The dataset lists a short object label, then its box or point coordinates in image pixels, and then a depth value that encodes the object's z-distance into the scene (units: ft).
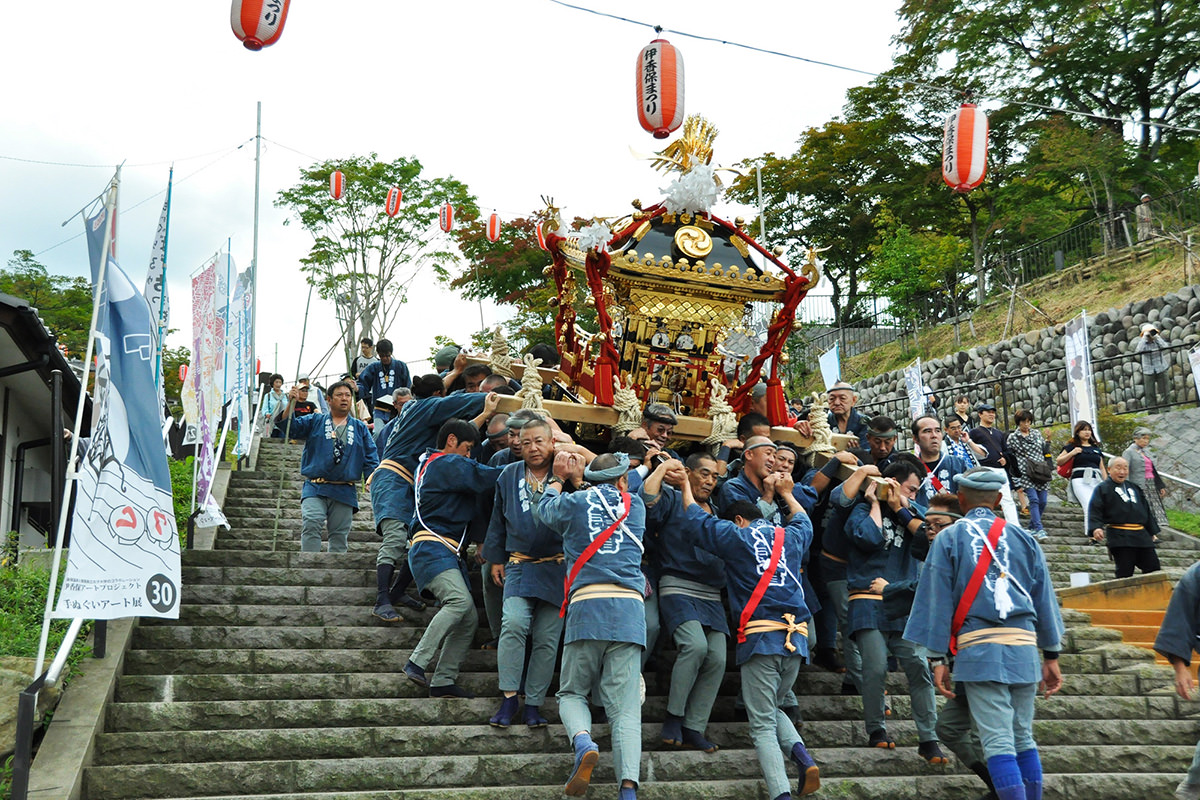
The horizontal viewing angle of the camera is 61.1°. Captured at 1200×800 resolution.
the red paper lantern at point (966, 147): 40.24
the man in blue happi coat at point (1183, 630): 18.94
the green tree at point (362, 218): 85.61
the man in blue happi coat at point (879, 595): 20.92
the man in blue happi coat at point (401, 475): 23.97
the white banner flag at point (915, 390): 48.00
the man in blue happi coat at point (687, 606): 20.11
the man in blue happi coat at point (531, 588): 19.92
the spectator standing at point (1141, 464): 36.65
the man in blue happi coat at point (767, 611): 18.57
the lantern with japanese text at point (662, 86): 38.14
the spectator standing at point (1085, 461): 40.01
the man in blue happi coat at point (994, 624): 16.92
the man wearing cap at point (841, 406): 30.04
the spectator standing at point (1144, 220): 72.43
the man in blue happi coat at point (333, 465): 28.68
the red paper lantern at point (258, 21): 27.76
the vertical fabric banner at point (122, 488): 17.89
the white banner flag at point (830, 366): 51.72
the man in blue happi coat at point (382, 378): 41.09
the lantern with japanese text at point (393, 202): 80.33
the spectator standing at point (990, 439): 37.63
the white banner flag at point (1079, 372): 42.65
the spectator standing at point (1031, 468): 39.65
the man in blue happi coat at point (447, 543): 20.80
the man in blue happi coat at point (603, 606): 17.49
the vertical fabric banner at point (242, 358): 38.63
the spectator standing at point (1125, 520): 33.27
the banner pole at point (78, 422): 17.26
